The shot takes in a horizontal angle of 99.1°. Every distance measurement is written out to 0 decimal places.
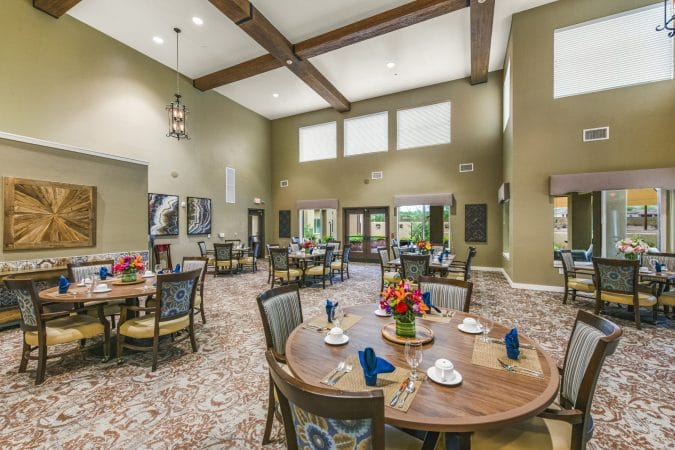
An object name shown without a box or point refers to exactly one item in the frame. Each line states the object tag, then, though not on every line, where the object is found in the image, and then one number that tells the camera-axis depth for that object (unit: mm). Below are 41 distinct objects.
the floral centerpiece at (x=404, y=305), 1733
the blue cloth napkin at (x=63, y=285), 3115
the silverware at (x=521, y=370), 1376
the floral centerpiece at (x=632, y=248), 4355
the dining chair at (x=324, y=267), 6656
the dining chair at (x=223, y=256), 8023
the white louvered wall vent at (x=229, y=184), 10352
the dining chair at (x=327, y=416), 856
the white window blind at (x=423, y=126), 9641
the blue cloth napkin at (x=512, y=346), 1532
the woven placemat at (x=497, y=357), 1473
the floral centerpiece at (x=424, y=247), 5991
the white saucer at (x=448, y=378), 1291
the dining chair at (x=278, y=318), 1989
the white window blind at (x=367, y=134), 10594
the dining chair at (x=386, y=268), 5485
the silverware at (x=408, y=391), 1159
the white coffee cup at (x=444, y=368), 1324
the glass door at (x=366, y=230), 10704
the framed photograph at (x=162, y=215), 7884
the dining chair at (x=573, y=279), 4861
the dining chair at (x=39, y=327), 2709
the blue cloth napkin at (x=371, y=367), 1284
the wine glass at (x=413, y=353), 1311
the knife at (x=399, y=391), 1166
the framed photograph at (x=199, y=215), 9016
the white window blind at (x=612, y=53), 5391
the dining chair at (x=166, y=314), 2959
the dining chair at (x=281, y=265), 6277
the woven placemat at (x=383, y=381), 1223
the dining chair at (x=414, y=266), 4801
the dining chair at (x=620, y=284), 3939
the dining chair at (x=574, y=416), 1274
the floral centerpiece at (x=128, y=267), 3598
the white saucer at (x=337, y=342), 1715
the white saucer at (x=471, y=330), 1889
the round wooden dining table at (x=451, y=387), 1070
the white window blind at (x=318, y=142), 11547
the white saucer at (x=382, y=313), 2215
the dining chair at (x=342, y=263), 7395
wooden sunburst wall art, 4824
